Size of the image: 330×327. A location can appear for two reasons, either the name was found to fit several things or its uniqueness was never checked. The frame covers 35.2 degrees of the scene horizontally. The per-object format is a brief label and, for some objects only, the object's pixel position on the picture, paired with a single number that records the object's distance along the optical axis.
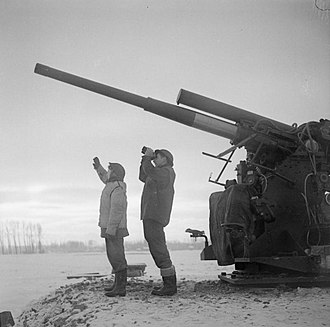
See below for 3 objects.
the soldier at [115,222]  6.45
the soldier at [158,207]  6.28
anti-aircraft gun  6.70
